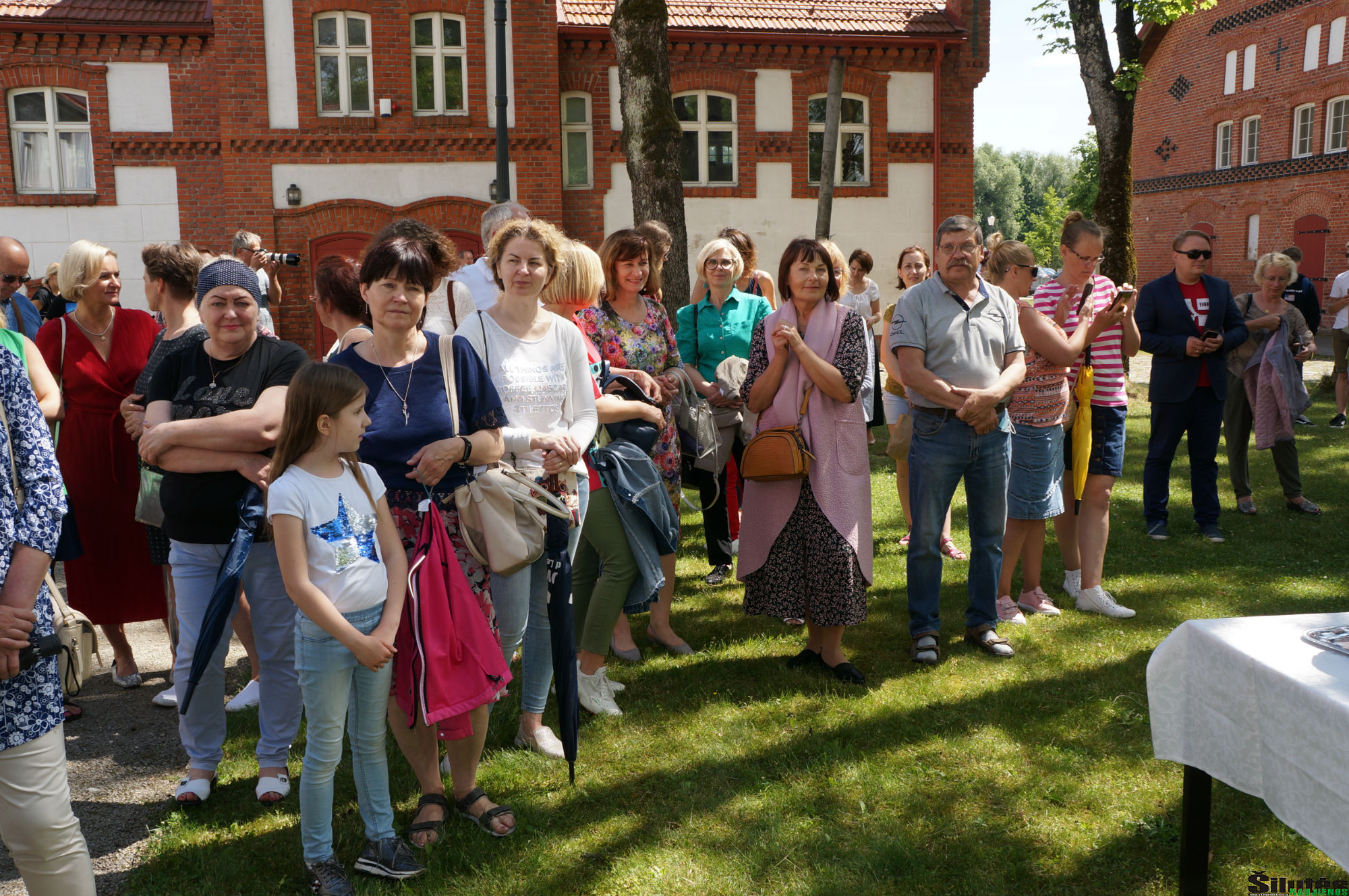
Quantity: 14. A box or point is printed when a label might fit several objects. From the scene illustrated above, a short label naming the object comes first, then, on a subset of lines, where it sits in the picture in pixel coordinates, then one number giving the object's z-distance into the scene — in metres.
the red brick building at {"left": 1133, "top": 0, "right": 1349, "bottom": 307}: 27.58
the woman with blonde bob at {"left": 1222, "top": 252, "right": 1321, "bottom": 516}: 8.55
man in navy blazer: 7.35
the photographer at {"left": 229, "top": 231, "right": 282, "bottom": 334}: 8.50
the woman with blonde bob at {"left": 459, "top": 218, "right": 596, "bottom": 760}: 3.86
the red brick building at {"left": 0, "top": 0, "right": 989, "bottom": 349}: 16.81
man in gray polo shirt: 5.03
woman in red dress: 4.84
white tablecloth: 2.26
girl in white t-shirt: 3.04
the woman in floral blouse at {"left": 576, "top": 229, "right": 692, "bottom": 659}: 5.00
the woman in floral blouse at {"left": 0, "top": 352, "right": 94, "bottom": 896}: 2.48
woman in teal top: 6.01
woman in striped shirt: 5.72
